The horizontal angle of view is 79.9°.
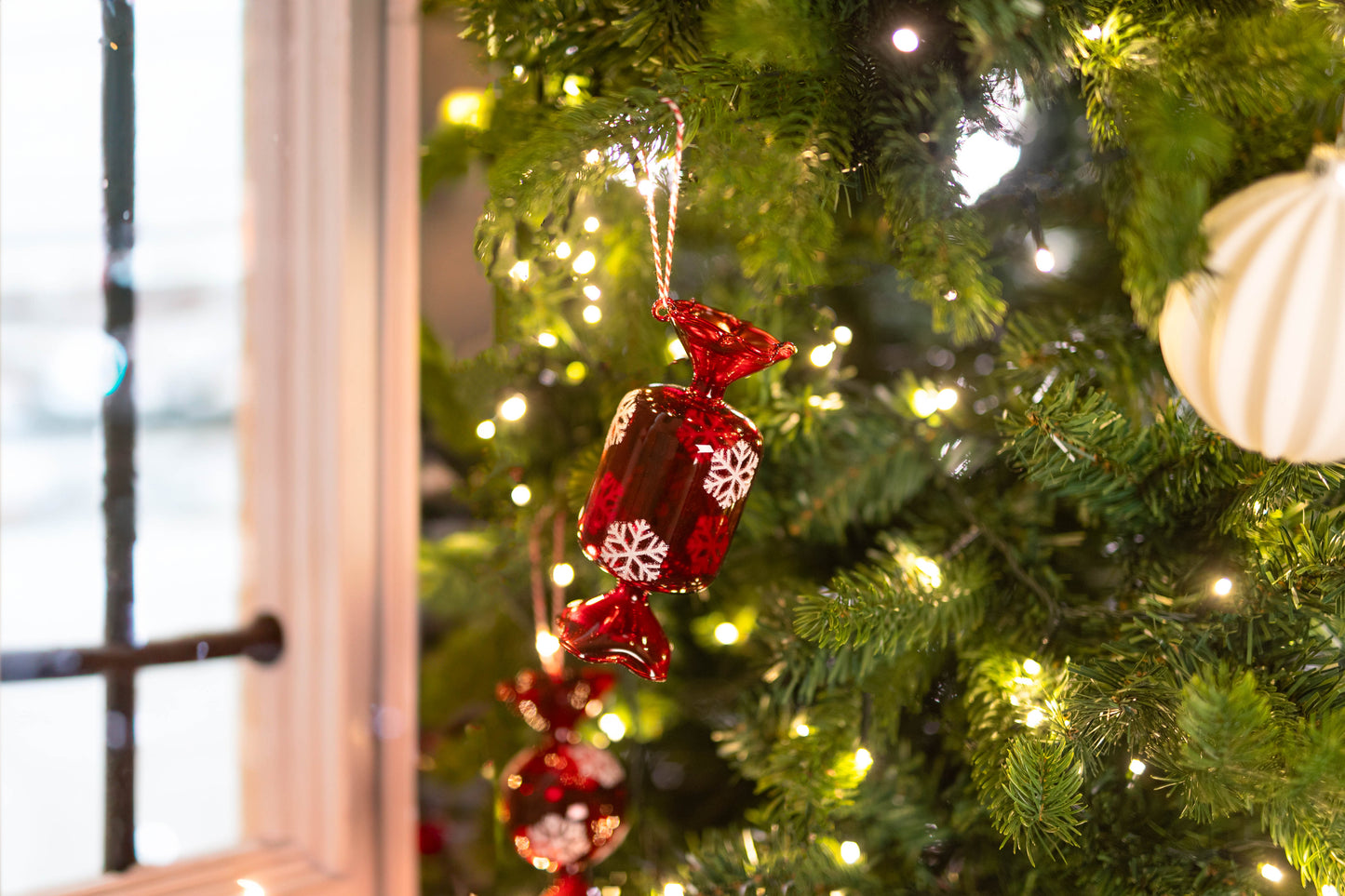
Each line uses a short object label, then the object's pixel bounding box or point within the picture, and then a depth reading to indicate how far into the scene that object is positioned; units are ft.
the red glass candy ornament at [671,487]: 1.47
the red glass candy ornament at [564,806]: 2.08
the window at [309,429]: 2.31
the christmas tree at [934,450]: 1.36
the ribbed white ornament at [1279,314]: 1.23
